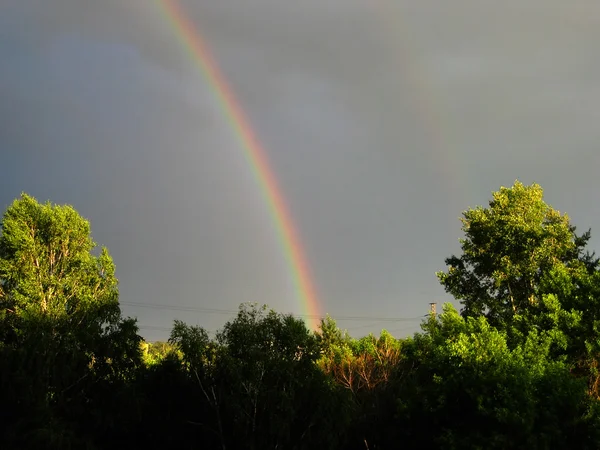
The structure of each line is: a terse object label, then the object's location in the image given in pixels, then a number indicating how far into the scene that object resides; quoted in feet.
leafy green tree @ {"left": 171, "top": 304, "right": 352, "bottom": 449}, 104.17
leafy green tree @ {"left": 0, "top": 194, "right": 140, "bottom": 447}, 105.19
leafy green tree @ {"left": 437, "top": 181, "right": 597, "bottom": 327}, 150.92
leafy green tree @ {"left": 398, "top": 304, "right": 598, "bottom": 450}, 99.30
